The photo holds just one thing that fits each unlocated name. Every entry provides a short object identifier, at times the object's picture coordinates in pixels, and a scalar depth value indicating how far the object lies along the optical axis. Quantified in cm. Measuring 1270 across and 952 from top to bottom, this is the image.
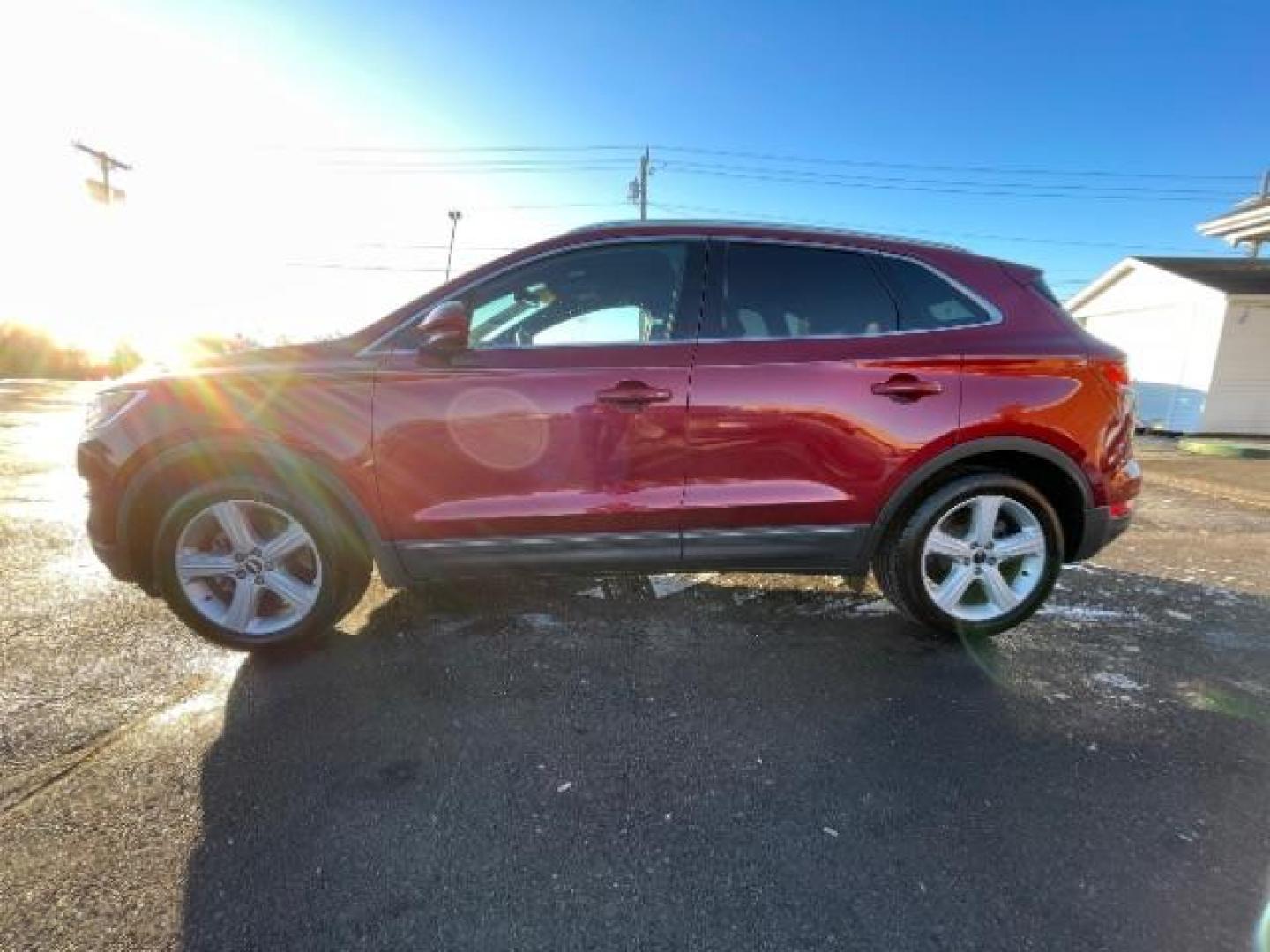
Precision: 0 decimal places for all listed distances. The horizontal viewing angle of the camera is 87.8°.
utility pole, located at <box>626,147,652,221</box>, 2794
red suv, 274
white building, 1572
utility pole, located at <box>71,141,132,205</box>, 2953
